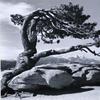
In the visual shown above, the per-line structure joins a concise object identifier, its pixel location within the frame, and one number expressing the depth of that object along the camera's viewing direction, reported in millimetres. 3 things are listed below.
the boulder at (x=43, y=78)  10094
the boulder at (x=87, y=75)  11086
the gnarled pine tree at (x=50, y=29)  11367
